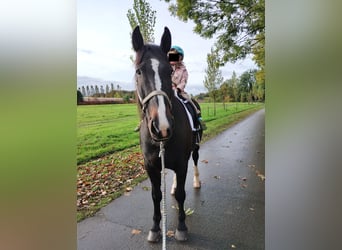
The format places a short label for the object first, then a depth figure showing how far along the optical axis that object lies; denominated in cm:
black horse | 128
